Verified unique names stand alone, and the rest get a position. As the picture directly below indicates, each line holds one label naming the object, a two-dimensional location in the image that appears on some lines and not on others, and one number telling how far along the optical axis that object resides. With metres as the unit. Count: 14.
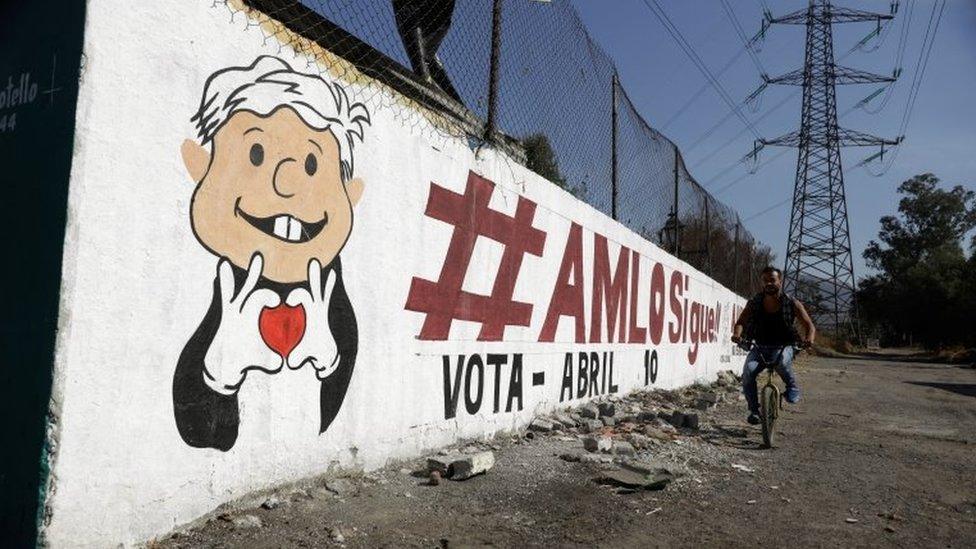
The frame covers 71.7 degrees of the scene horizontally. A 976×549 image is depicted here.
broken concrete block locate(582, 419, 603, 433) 5.82
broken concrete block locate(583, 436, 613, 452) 4.82
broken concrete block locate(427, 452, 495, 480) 3.88
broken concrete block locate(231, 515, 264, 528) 2.81
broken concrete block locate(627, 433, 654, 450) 5.18
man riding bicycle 6.16
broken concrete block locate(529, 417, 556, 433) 5.59
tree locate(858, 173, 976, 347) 43.25
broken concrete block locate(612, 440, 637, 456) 4.86
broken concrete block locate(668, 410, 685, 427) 6.36
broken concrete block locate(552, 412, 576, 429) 5.80
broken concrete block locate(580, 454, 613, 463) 4.55
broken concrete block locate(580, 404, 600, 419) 6.21
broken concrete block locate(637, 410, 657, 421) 6.53
